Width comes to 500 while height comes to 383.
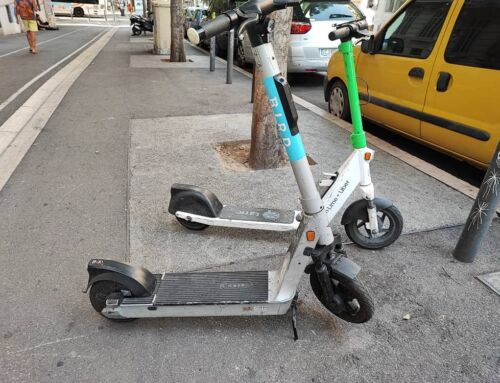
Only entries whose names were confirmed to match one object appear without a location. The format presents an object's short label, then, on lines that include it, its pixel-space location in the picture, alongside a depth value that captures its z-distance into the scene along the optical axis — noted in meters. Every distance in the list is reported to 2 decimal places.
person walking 12.59
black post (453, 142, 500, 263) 2.51
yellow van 3.59
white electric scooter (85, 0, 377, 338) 2.01
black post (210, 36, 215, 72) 9.49
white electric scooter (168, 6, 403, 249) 2.59
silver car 7.81
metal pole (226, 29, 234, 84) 7.64
